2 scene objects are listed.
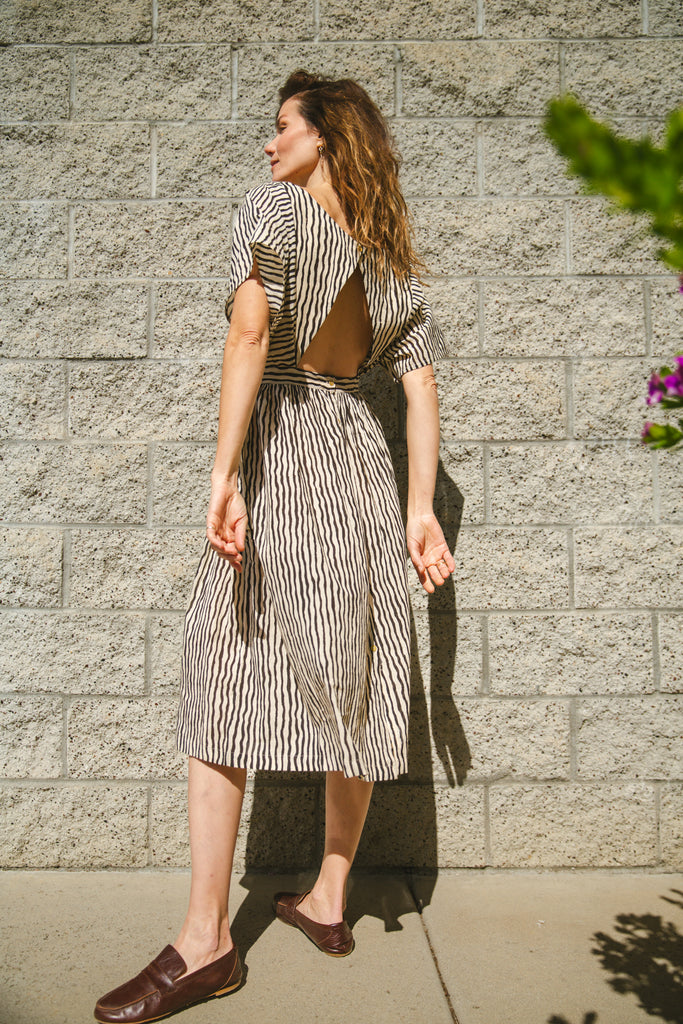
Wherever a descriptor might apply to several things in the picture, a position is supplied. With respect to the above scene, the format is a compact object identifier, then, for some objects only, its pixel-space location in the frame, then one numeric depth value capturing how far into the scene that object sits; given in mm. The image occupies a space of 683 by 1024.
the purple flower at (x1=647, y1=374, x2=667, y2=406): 923
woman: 1617
